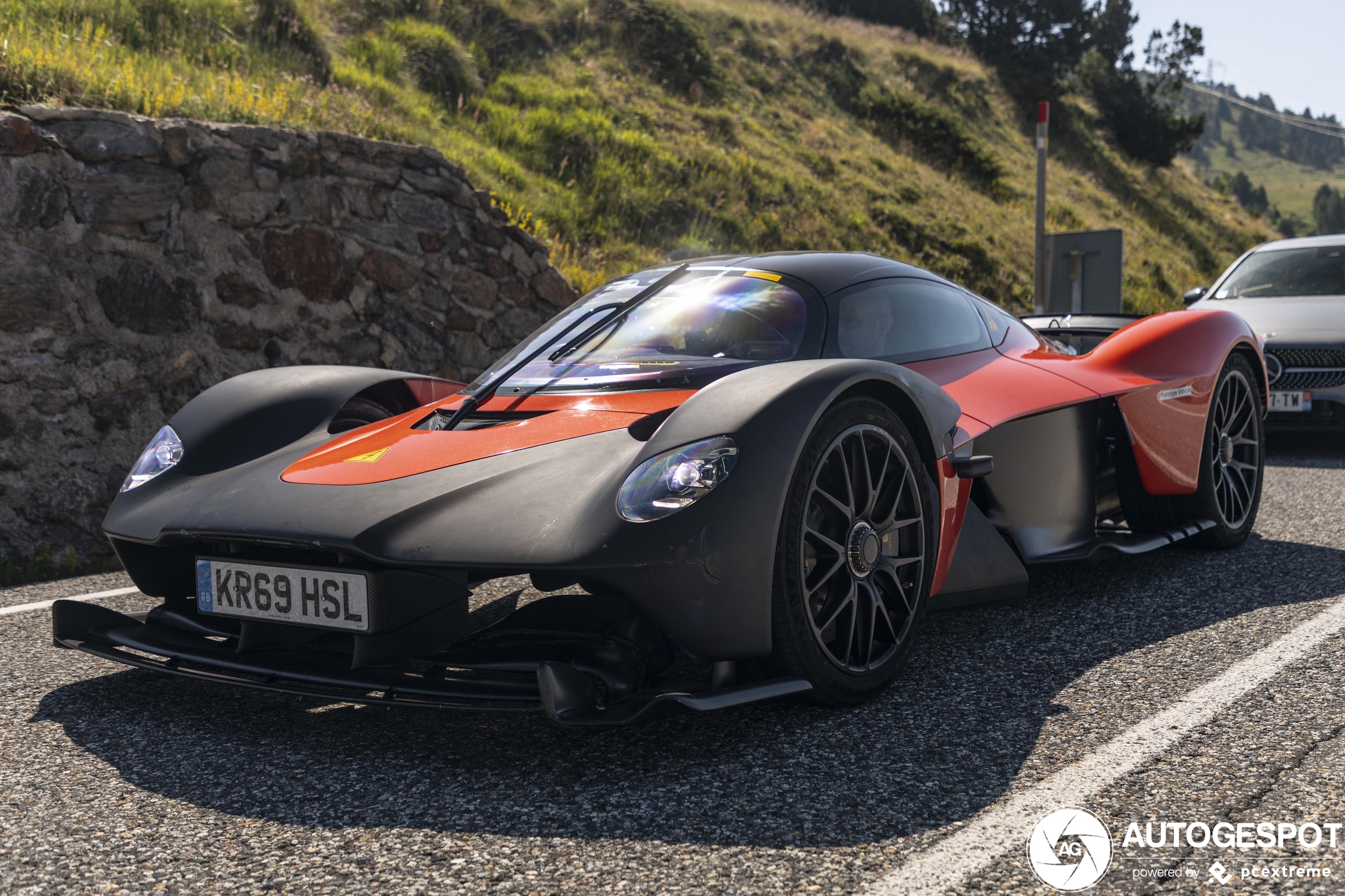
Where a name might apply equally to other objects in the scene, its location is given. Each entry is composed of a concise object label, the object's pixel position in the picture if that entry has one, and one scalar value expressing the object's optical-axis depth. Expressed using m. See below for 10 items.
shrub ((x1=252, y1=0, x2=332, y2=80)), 8.56
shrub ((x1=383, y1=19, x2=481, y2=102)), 10.50
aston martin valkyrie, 2.38
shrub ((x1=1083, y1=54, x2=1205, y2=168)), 32.78
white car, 7.04
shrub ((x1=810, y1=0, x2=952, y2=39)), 33.00
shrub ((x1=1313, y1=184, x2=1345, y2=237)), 106.38
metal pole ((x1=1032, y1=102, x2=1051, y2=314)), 11.08
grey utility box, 11.10
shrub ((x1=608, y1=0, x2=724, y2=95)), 16.67
